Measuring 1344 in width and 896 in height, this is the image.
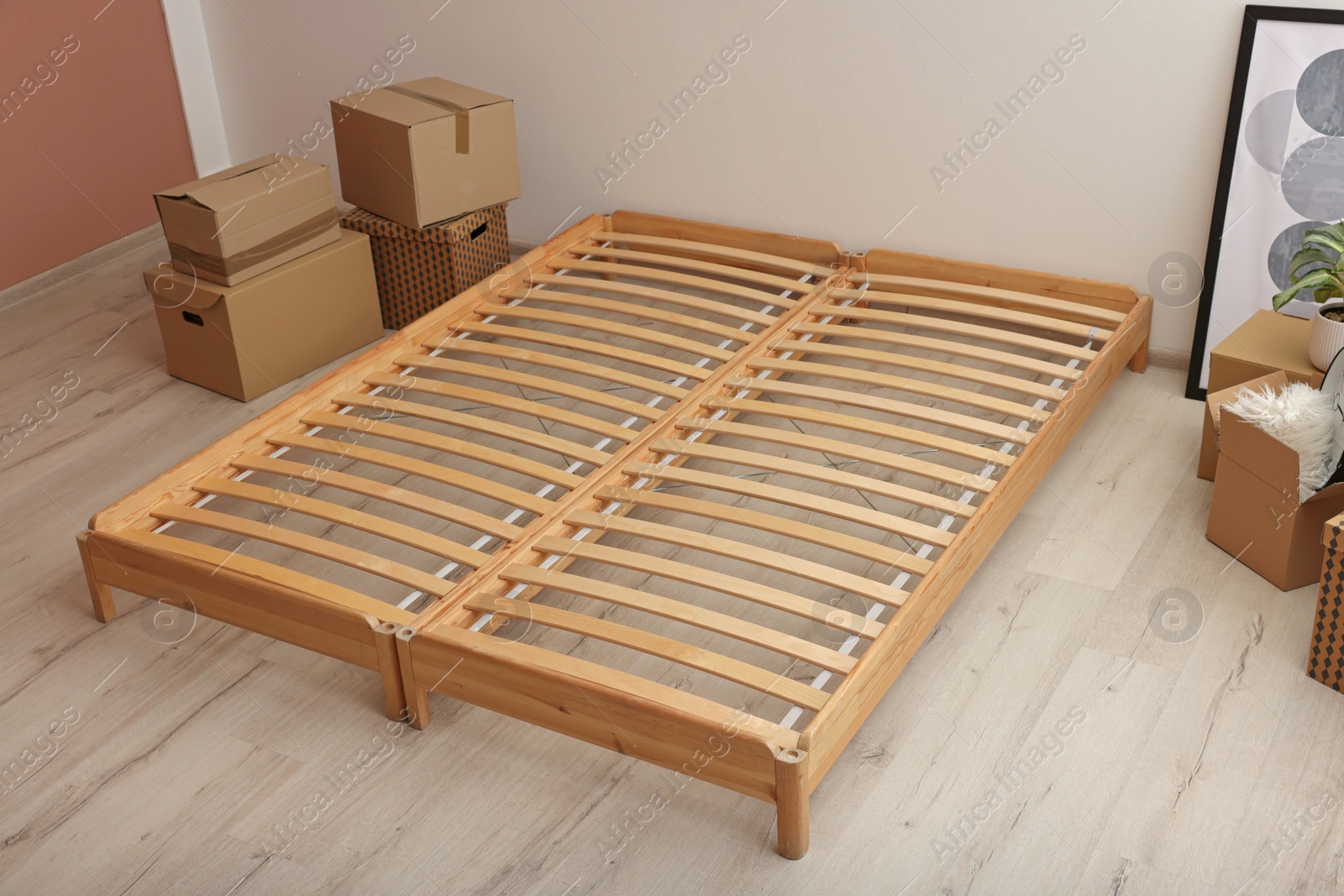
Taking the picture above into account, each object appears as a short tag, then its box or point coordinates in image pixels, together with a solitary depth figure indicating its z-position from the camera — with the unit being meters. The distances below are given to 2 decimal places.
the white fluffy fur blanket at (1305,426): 2.21
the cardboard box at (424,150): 3.24
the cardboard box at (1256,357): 2.60
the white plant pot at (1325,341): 2.48
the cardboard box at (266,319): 3.08
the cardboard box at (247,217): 3.00
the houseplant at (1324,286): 2.50
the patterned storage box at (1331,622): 2.03
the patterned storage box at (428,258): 3.37
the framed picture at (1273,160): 2.67
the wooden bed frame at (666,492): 2.02
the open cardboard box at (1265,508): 2.25
